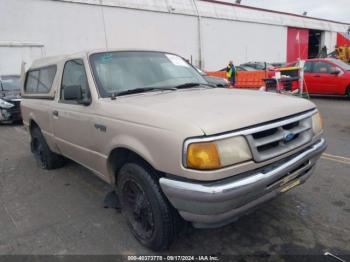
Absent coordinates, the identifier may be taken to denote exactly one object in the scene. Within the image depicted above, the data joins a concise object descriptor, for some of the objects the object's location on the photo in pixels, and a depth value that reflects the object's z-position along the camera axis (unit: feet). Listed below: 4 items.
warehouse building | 55.01
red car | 38.83
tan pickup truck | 7.73
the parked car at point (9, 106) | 33.53
